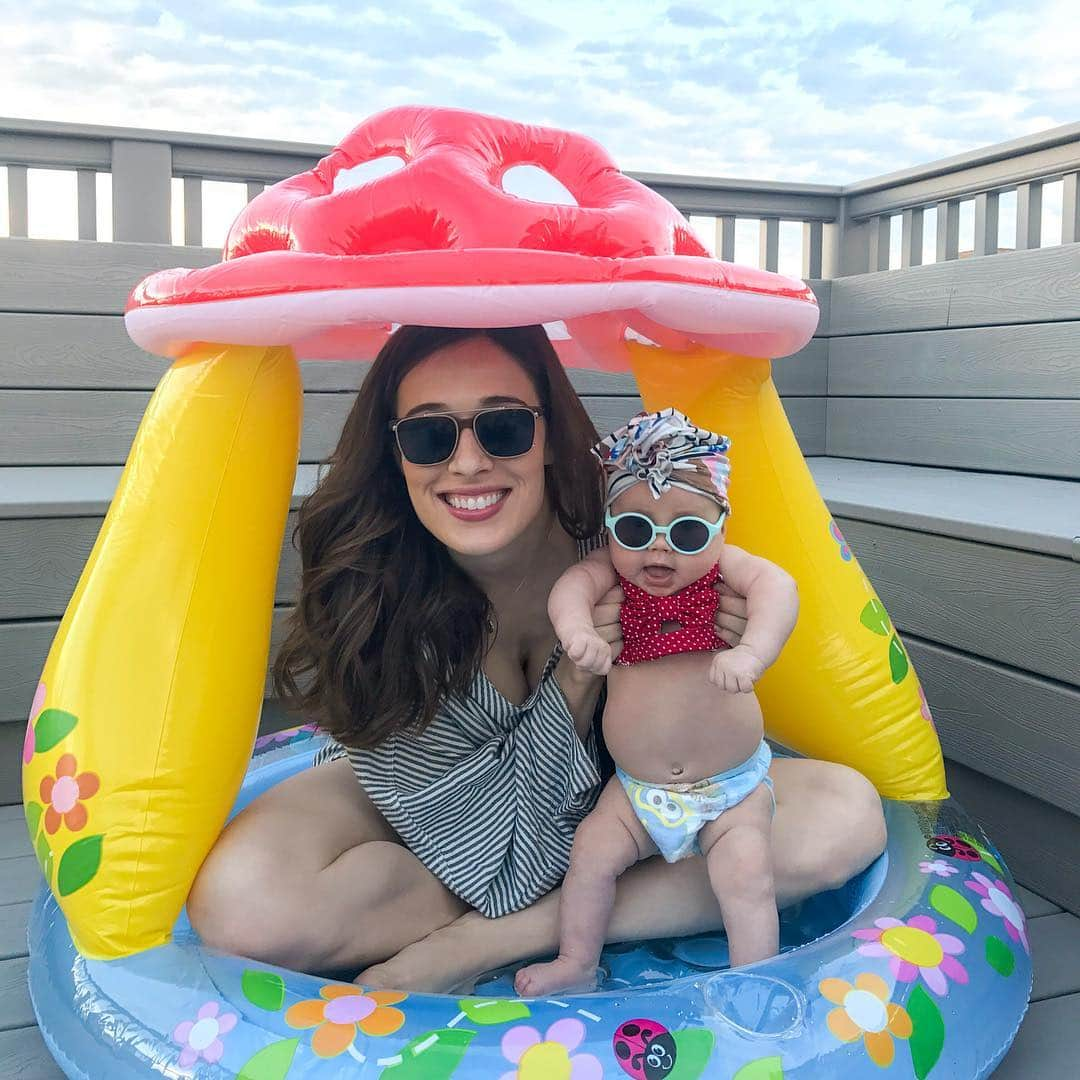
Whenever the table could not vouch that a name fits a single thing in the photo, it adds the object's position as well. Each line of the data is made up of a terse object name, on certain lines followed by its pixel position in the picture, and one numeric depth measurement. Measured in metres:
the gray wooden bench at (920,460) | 1.82
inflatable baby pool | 1.10
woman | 1.38
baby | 1.25
